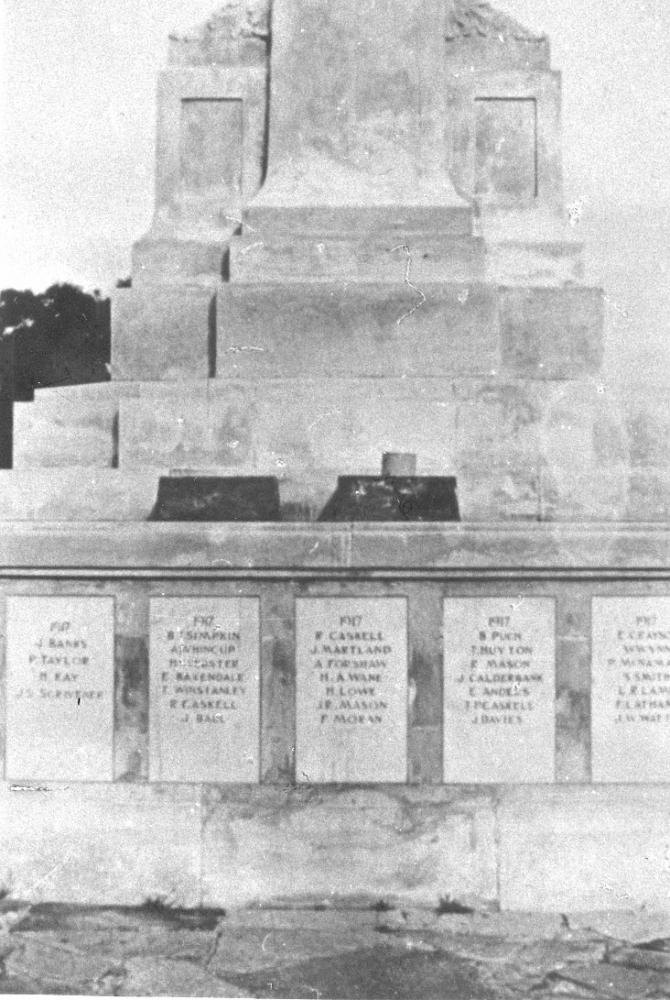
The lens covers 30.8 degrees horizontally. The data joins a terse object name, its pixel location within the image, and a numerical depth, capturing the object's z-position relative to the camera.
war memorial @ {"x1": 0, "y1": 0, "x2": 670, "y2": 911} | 7.81
